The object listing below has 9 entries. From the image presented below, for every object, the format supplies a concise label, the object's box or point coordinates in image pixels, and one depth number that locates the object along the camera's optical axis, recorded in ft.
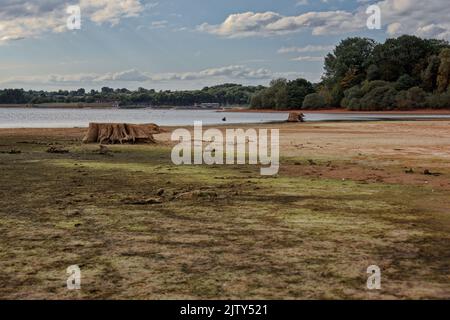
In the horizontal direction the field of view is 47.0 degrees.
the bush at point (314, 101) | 430.61
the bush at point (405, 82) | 373.61
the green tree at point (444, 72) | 353.16
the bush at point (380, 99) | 358.43
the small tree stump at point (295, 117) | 206.49
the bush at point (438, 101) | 337.31
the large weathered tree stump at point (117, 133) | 91.71
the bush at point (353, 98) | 382.42
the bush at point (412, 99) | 347.56
